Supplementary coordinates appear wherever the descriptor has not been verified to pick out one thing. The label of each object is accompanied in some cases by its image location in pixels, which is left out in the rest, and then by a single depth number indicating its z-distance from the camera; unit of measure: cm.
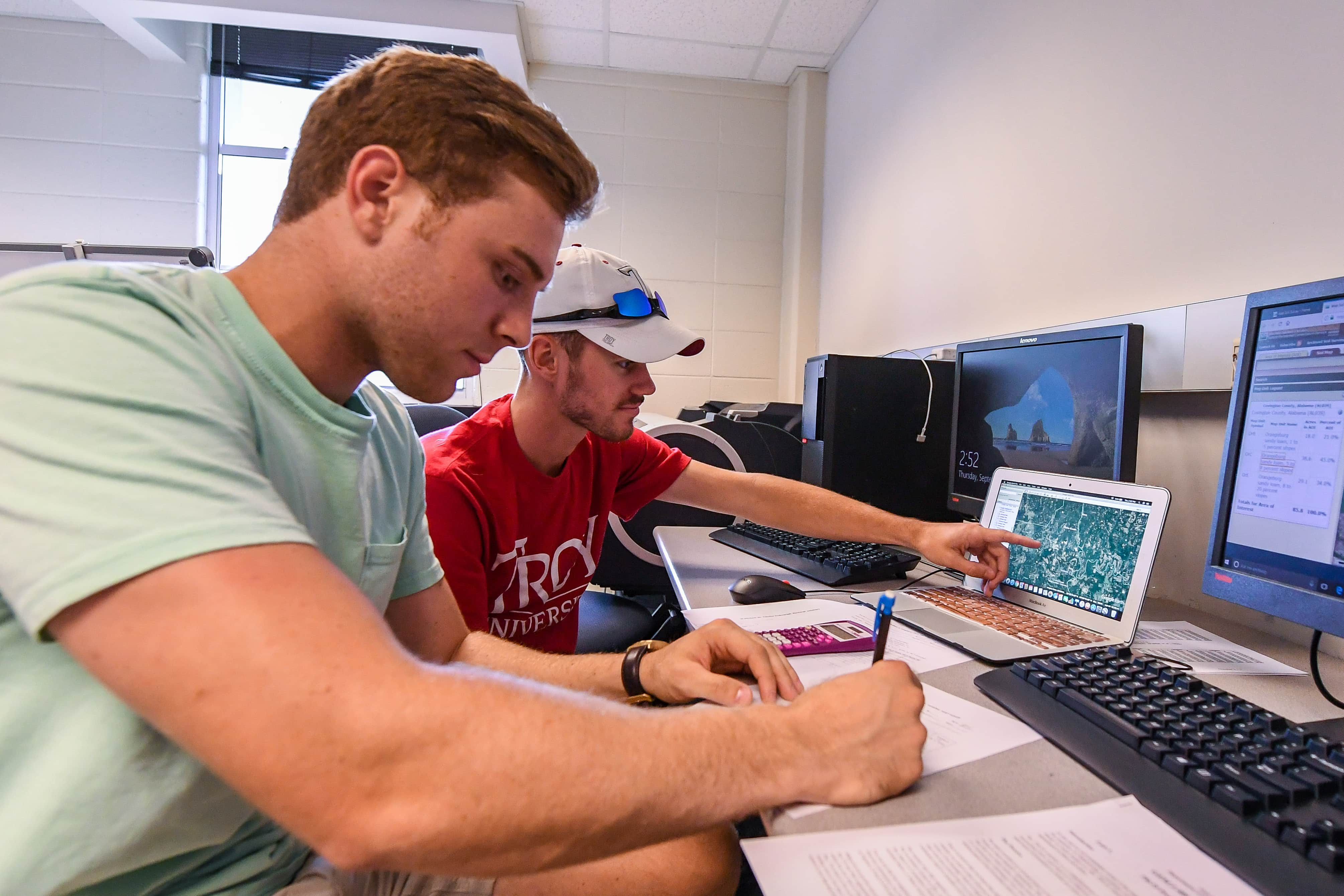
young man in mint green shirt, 37
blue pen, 63
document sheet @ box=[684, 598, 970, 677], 76
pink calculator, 79
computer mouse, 102
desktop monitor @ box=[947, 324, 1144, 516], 98
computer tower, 152
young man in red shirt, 107
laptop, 81
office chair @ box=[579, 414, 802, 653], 175
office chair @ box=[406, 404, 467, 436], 168
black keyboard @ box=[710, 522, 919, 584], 114
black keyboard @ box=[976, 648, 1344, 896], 41
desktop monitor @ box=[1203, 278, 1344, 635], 65
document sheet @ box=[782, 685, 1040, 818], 56
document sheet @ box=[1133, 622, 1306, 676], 76
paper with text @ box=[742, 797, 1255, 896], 40
